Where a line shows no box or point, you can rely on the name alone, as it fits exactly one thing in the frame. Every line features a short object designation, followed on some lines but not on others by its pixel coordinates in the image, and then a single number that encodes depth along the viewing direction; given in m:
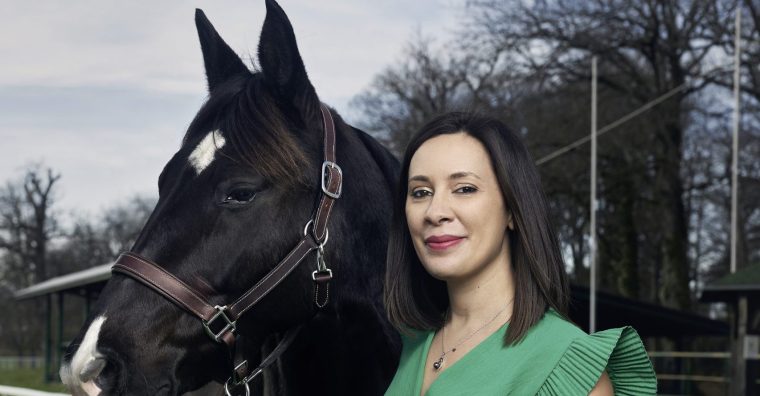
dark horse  2.19
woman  1.77
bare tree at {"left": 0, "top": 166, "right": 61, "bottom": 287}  30.97
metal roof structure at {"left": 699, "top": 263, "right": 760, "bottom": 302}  11.69
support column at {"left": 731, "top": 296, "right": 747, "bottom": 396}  11.85
